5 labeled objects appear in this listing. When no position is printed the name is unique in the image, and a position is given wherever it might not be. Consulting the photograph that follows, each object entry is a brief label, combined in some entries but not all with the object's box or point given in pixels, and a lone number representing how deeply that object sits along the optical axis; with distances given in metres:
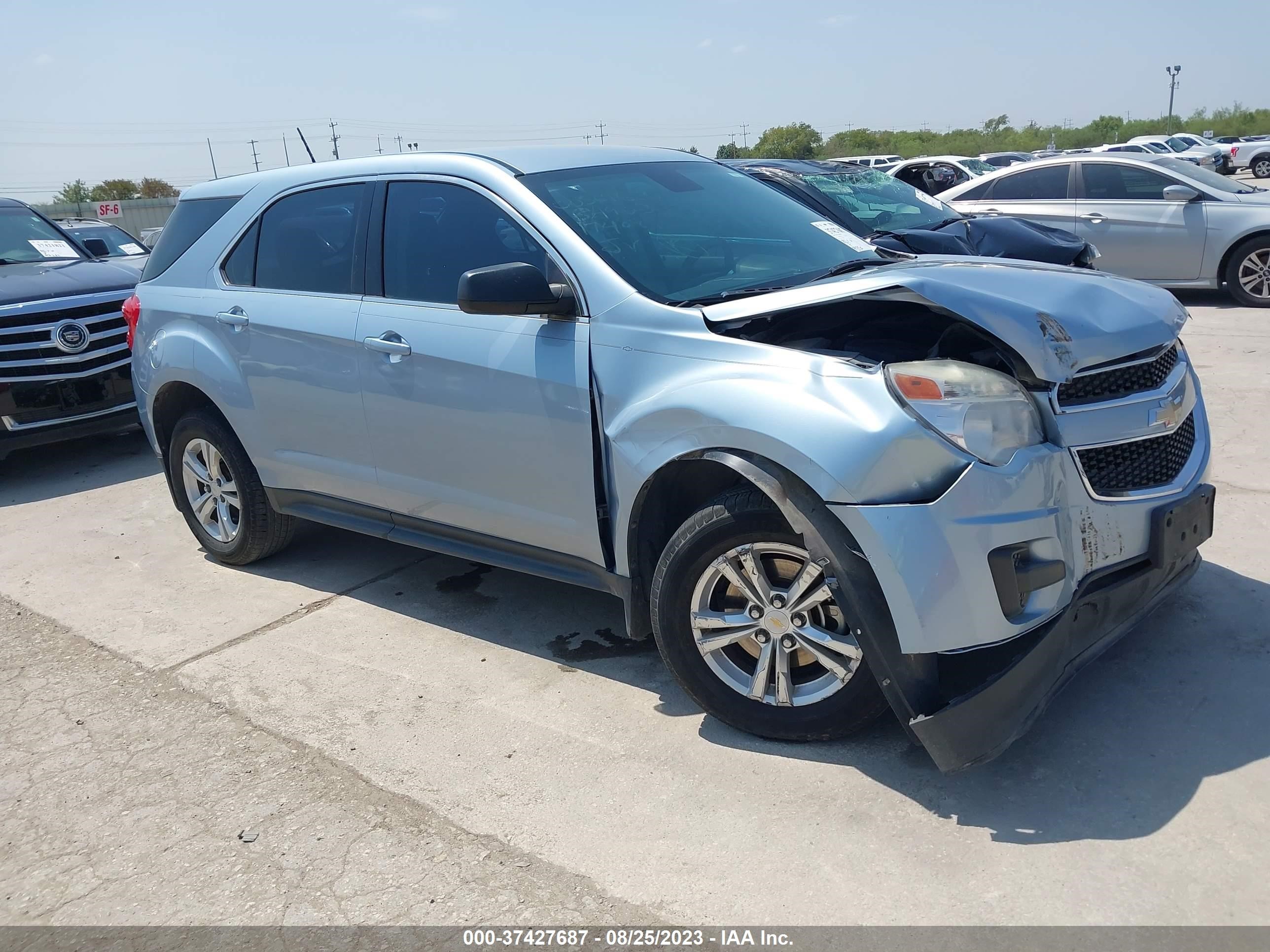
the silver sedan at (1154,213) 10.09
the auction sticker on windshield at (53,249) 8.60
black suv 7.27
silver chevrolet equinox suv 2.83
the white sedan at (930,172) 13.36
